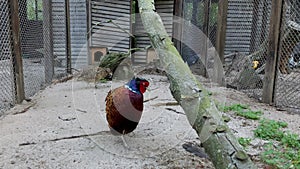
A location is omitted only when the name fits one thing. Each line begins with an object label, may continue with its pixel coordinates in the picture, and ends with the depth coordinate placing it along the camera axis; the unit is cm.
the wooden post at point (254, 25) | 558
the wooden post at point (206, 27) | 554
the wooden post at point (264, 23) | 494
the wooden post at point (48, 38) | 466
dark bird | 210
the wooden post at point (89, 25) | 695
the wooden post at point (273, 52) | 351
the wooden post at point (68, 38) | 539
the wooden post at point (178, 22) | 696
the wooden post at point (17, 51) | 319
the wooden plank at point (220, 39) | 466
